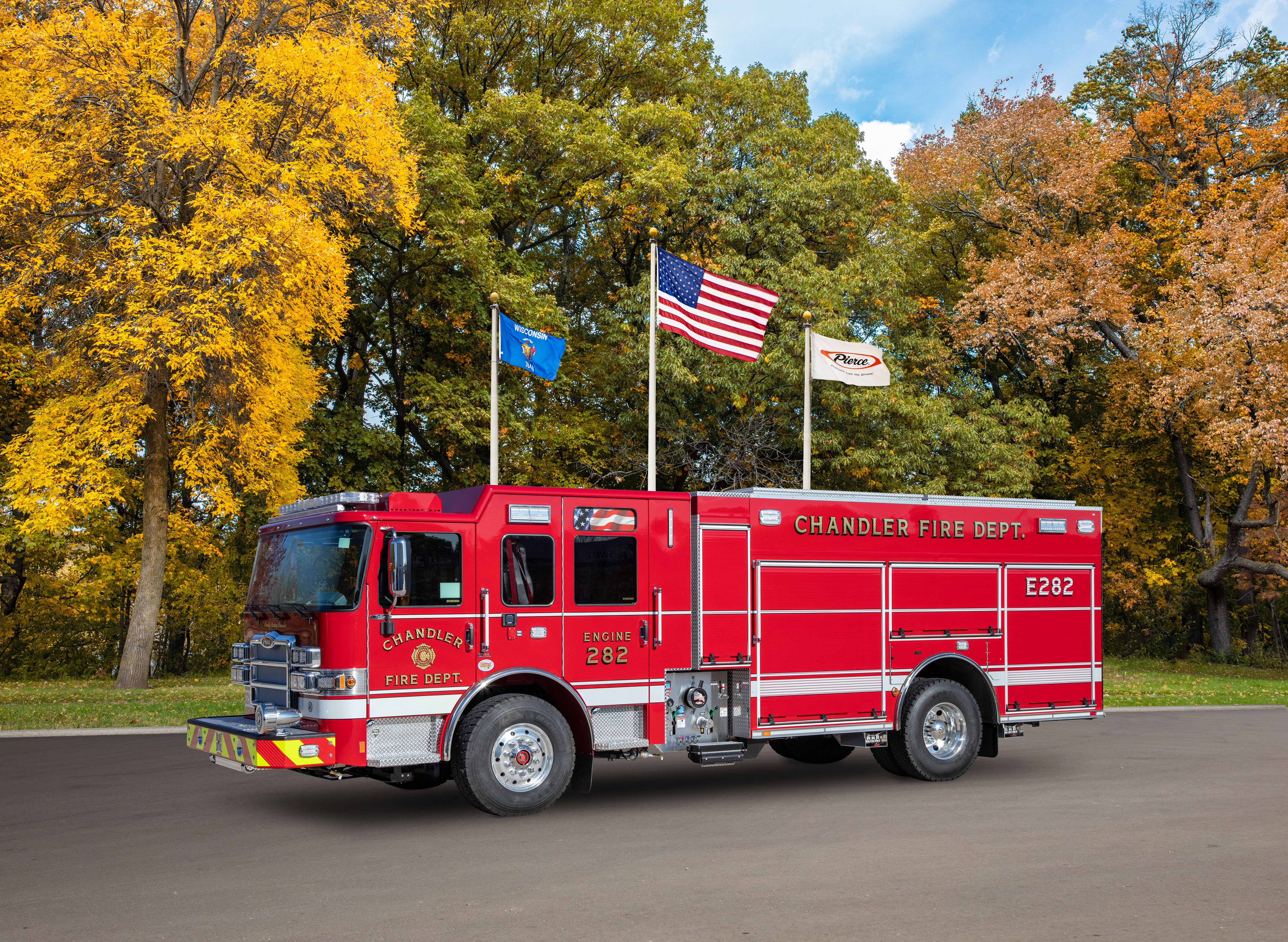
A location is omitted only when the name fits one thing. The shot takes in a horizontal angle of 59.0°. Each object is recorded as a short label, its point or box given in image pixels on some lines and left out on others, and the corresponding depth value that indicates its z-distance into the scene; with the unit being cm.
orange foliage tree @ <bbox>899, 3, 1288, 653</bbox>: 3080
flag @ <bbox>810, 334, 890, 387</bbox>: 1869
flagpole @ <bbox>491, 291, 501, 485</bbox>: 1590
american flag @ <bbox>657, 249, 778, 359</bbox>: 1778
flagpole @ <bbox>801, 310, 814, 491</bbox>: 1675
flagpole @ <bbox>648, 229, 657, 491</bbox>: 1656
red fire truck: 926
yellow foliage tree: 2019
